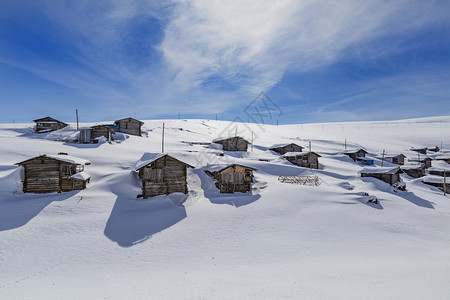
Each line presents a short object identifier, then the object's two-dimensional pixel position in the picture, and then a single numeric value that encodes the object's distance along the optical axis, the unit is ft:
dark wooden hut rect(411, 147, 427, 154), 254.88
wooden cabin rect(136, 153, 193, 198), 71.31
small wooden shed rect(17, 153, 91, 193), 67.82
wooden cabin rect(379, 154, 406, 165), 199.41
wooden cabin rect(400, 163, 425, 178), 150.93
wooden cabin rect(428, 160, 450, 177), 159.12
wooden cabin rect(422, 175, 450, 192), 129.80
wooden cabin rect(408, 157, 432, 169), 198.95
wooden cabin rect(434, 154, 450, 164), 216.95
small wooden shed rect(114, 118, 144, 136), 175.42
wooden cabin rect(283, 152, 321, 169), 142.72
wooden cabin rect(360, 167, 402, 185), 111.86
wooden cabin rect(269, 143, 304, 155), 177.44
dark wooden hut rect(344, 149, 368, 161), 186.42
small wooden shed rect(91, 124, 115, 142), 137.37
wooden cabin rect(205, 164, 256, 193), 83.46
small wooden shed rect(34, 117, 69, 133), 171.12
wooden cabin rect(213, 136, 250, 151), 175.11
